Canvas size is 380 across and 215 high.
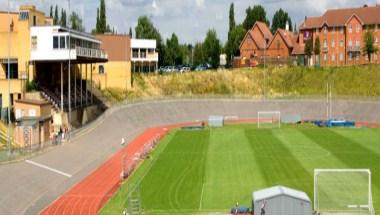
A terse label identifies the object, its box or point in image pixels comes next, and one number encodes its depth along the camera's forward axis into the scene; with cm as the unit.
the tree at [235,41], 14388
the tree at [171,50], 15162
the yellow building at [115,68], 10081
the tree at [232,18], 15068
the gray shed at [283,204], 3231
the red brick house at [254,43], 13500
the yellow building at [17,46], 7088
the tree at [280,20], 17562
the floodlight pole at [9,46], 6264
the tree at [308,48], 12369
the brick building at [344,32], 12112
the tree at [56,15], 16084
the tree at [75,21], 16019
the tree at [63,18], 16456
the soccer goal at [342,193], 3719
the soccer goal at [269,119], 8438
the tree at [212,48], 14425
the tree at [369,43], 11469
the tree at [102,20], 13212
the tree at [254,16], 15725
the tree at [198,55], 15508
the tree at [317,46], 12382
